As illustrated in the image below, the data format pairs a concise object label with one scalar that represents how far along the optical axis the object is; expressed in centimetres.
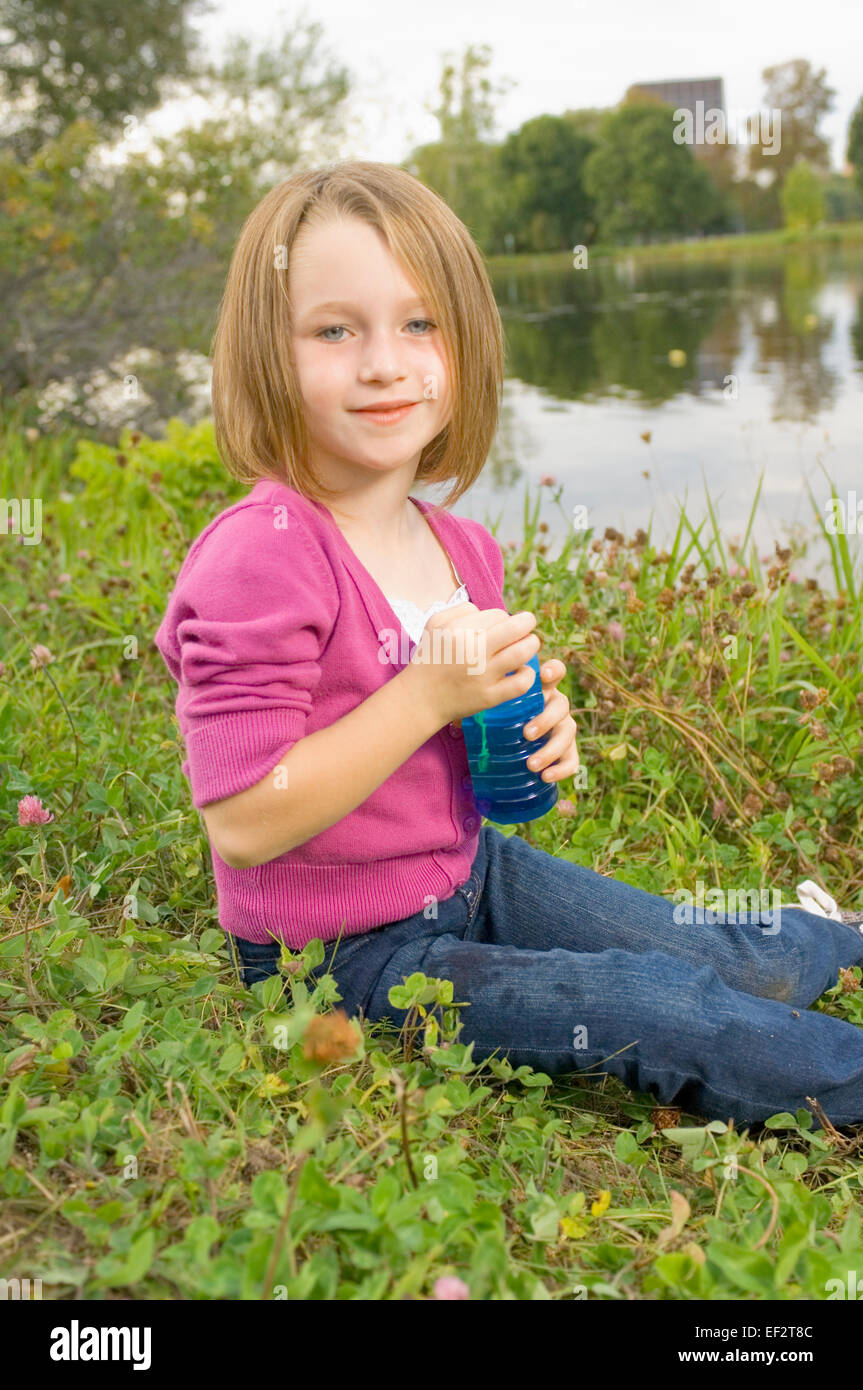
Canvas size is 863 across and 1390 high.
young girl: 162
